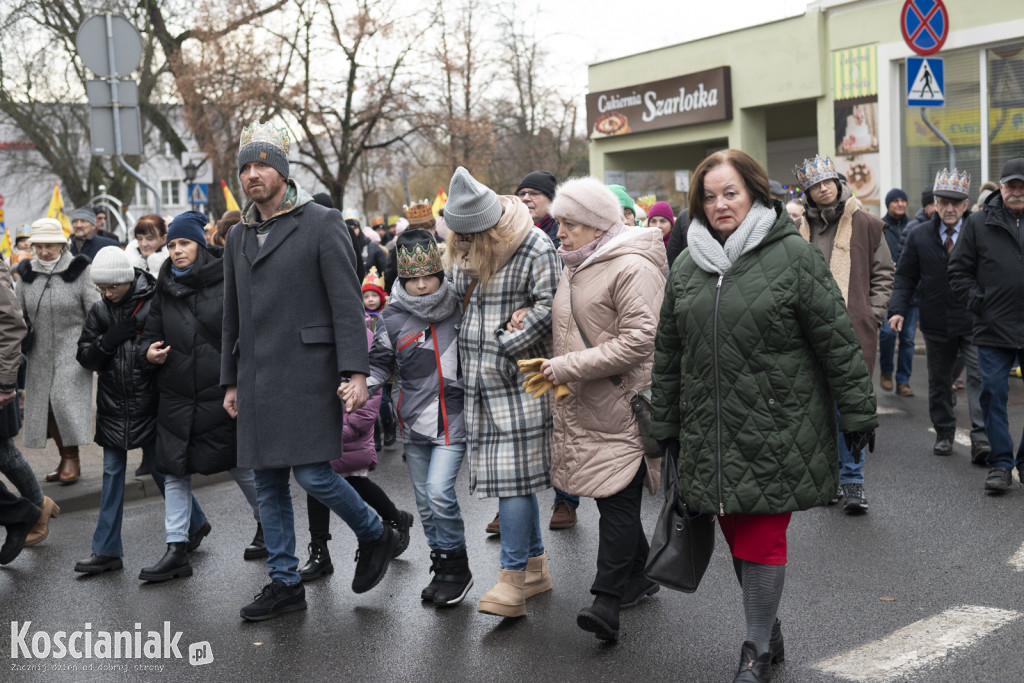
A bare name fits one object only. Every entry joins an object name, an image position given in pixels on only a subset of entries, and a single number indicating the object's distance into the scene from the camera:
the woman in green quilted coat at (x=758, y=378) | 4.04
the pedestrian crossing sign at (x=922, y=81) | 13.43
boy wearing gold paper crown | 5.52
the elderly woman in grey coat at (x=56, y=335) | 8.11
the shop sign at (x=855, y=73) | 20.34
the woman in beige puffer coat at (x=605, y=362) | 4.72
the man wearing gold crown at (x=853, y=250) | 7.15
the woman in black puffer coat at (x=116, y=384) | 6.39
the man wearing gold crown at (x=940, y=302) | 8.54
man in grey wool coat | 5.25
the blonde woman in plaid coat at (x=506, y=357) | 5.09
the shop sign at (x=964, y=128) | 17.80
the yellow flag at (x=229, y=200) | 15.20
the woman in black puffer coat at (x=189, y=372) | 6.16
